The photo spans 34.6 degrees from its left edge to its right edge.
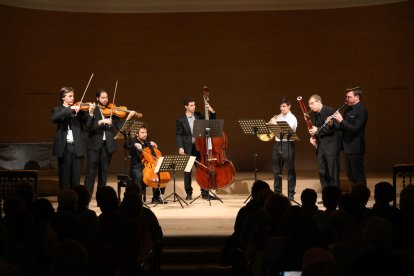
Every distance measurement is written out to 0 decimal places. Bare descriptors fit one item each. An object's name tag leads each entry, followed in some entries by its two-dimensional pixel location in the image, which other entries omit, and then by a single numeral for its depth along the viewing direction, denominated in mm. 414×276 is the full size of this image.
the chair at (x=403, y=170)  8461
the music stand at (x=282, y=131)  9289
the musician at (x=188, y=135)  10445
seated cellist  9836
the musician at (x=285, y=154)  9961
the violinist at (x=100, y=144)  9305
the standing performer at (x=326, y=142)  9391
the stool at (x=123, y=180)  9385
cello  9672
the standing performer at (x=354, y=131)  9055
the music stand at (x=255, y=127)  9648
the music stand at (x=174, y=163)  9188
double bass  9766
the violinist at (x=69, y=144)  8836
